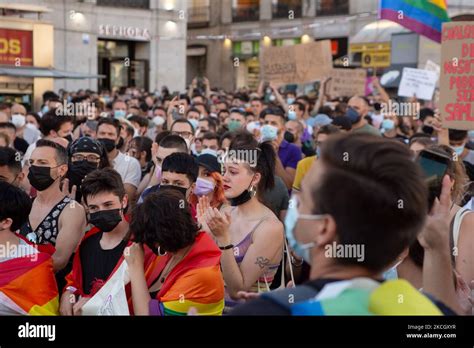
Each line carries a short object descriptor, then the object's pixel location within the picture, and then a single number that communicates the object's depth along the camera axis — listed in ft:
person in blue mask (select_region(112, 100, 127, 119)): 39.04
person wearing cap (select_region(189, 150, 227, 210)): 17.42
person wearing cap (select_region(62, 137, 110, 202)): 17.81
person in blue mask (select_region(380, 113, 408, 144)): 33.65
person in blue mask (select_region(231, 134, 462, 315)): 5.45
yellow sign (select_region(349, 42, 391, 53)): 87.43
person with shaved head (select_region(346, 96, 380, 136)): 27.40
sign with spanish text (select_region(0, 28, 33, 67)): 59.62
